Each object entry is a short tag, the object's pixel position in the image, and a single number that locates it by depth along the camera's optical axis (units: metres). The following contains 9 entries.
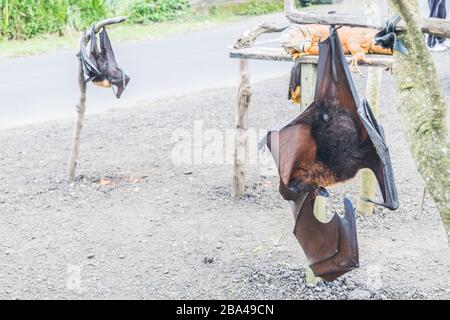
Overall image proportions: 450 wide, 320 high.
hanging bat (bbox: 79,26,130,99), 6.76
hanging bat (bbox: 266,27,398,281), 3.89
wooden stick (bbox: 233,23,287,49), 5.26
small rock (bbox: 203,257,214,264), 5.23
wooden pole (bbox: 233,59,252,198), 6.45
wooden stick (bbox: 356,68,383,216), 5.91
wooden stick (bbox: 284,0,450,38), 3.46
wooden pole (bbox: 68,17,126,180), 6.83
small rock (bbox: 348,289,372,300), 4.62
